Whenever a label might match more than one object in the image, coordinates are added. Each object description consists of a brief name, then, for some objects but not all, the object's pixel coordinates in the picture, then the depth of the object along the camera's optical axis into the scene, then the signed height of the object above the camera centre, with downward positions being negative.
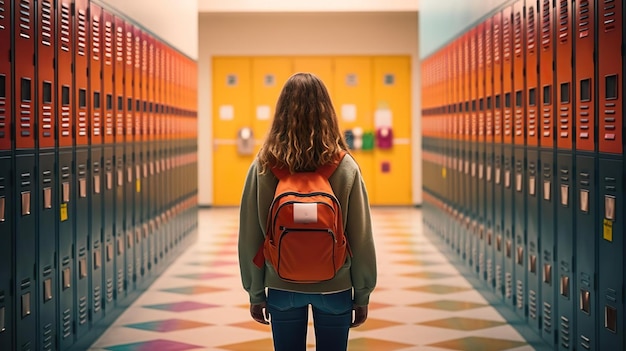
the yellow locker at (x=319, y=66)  16.52 +1.42
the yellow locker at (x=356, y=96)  16.55 +0.89
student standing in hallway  3.48 -0.29
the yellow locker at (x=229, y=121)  16.61 +0.47
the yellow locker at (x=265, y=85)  16.56 +1.10
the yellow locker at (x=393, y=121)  16.59 +0.44
